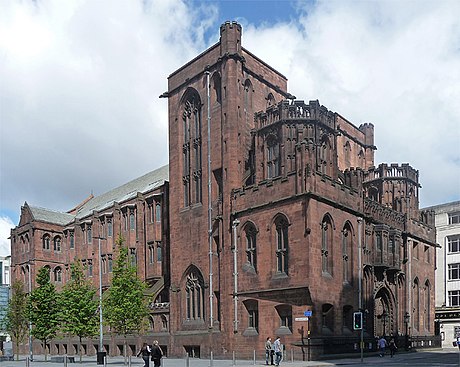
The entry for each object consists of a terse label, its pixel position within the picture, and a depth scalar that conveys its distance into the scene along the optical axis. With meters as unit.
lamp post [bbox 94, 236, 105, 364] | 37.72
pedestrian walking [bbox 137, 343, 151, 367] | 28.53
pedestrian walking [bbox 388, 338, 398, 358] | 39.87
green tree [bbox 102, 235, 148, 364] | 36.97
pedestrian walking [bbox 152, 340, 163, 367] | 27.67
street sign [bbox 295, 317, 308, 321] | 36.69
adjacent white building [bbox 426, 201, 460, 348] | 70.00
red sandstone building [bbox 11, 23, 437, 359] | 38.41
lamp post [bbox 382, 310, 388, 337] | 46.94
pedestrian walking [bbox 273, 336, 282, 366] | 31.80
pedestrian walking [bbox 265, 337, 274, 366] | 33.19
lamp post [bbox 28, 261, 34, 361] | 73.56
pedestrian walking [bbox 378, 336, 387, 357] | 41.97
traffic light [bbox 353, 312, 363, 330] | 32.03
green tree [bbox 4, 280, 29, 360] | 56.68
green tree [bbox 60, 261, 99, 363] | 42.72
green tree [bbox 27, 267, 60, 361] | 49.09
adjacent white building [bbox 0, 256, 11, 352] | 89.71
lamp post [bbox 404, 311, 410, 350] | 48.07
